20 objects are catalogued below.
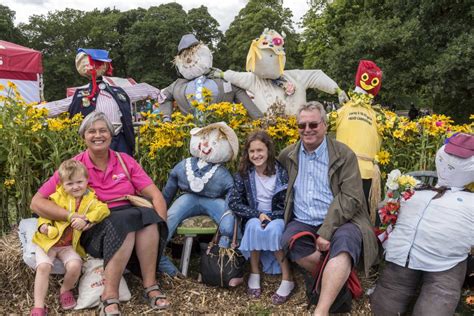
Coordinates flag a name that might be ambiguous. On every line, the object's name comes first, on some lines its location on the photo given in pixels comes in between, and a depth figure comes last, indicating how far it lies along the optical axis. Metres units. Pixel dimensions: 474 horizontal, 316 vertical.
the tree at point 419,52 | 9.12
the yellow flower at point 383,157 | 3.59
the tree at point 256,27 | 22.78
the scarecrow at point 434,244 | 2.75
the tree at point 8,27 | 28.02
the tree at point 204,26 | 29.47
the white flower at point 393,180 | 2.94
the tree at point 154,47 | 27.05
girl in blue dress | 3.08
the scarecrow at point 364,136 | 3.43
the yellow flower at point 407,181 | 2.91
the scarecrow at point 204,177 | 3.46
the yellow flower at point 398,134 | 3.64
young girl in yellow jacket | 2.81
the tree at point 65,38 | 28.30
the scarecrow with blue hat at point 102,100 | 3.89
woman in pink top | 2.80
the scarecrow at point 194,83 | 4.54
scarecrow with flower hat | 4.47
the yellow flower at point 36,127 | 3.58
